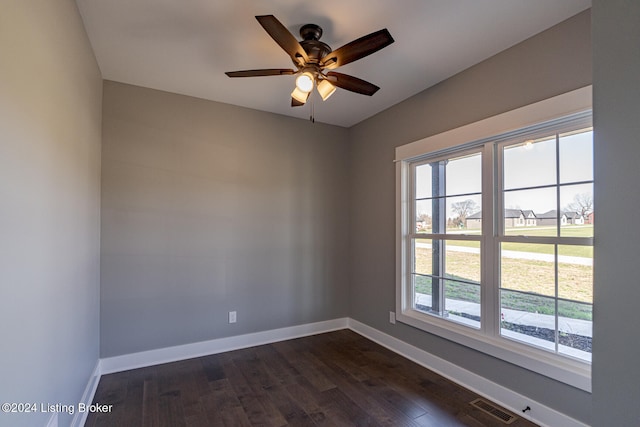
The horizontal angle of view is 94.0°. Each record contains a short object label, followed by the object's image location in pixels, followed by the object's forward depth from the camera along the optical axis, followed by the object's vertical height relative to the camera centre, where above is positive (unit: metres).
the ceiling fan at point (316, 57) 1.67 +0.99
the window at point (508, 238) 1.93 -0.18
